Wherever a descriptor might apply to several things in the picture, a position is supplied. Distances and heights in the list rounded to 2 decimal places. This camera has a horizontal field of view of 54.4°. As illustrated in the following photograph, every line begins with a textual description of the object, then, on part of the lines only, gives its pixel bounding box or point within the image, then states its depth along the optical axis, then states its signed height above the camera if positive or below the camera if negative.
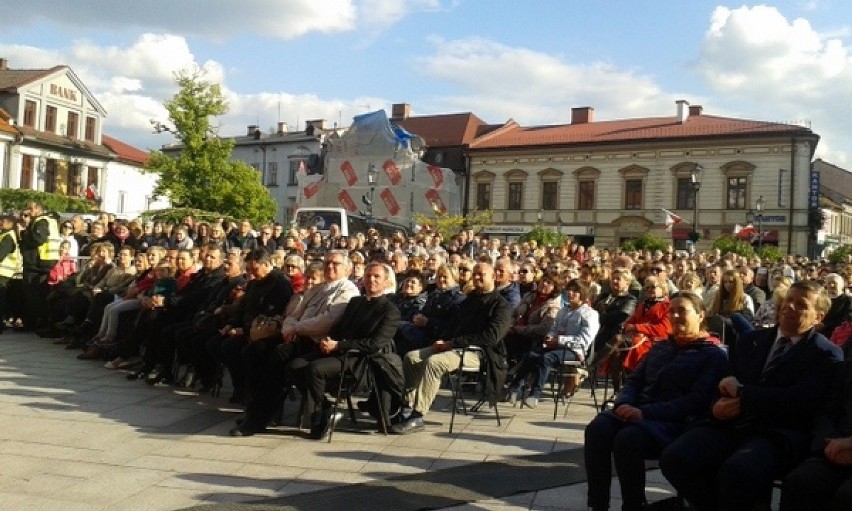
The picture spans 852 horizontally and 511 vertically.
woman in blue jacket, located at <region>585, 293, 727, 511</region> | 4.64 -0.67
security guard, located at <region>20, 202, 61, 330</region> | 13.15 +0.02
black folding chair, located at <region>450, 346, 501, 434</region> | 7.34 -0.85
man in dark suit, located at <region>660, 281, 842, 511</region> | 4.15 -0.67
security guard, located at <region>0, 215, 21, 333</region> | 12.85 +0.03
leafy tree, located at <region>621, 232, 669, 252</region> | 24.69 +1.45
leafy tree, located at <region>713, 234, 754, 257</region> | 24.00 +1.45
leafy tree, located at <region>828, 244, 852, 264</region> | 26.81 +1.76
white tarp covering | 47.31 +5.89
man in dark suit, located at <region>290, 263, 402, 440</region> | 6.73 -0.53
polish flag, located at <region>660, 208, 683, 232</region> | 34.69 +3.20
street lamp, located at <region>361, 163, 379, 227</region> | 30.16 +3.68
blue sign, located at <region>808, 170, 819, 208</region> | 41.16 +5.38
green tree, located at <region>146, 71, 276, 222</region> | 37.06 +4.78
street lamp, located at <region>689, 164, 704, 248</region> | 26.03 +3.62
